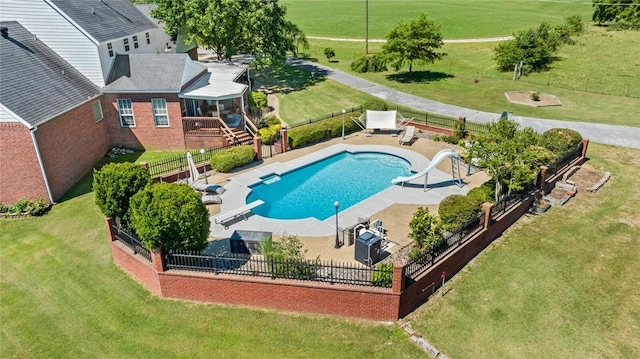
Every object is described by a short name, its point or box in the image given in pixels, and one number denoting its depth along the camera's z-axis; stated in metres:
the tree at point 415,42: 45.78
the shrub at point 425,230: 15.90
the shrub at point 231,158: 24.69
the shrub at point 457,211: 16.97
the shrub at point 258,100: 35.62
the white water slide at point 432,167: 22.22
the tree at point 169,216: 14.02
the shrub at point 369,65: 51.97
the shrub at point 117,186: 15.88
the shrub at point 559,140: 23.88
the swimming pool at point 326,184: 21.64
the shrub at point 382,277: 13.96
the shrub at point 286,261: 14.30
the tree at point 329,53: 58.89
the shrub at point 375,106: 32.62
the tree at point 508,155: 18.98
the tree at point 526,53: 48.28
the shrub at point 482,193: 18.78
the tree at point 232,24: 38.94
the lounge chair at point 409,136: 29.48
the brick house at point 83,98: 21.47
